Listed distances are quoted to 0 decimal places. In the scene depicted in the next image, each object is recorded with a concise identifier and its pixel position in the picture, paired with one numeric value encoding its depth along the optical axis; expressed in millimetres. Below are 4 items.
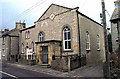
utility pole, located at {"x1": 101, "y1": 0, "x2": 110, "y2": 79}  5787
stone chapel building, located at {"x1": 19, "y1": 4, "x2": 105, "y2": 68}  11067
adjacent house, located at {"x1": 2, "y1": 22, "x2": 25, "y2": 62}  18907
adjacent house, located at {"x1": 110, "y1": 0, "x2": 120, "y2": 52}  11404
